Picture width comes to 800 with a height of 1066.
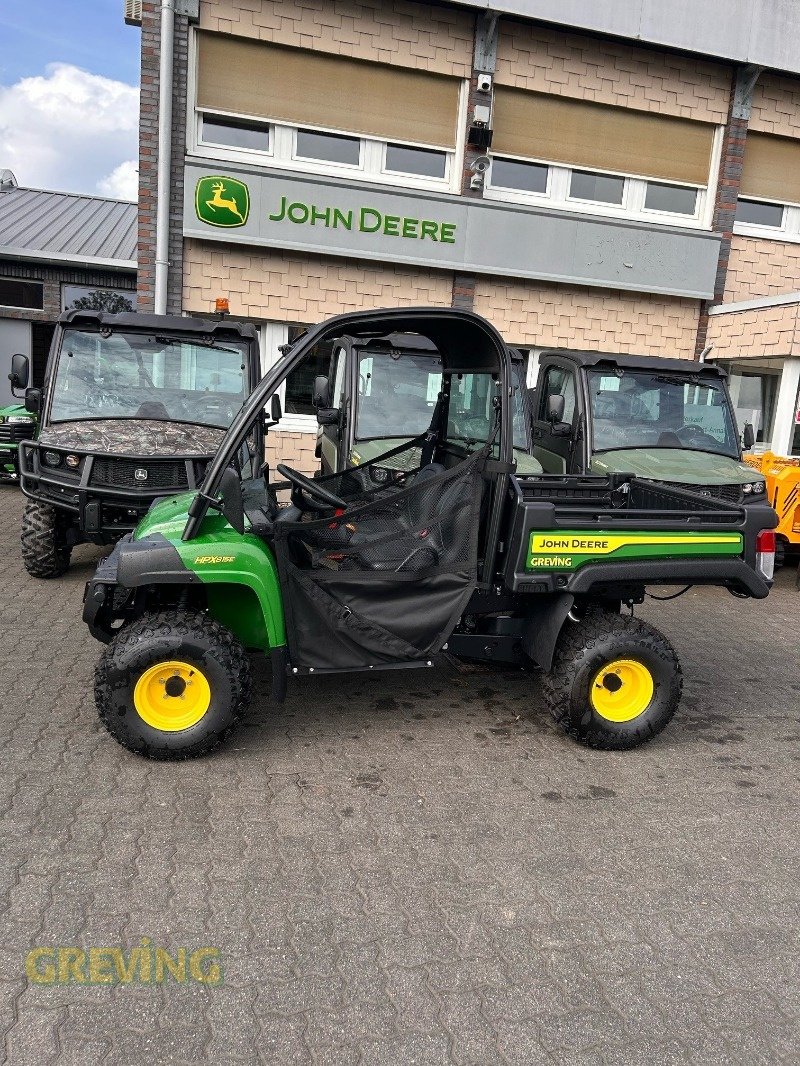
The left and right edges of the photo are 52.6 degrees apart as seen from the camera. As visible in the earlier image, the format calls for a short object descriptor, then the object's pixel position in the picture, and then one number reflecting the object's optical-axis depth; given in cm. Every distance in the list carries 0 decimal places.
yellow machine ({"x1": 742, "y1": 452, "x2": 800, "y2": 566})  784
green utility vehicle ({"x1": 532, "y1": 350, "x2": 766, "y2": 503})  754
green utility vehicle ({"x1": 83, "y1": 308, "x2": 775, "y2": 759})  373
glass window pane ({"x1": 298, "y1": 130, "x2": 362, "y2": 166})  1064
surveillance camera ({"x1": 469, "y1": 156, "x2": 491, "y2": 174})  1084
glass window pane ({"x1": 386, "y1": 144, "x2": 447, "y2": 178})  1098
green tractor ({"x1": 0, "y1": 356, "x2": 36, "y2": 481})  1039
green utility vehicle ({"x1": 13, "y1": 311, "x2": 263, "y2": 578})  632
